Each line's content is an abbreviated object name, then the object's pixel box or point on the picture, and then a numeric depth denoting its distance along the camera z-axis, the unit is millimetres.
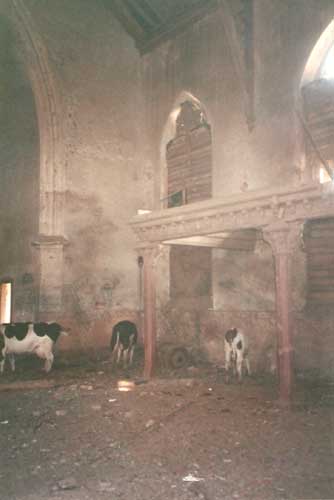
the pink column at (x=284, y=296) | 7457
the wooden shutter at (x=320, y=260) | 9711
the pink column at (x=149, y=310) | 10121
